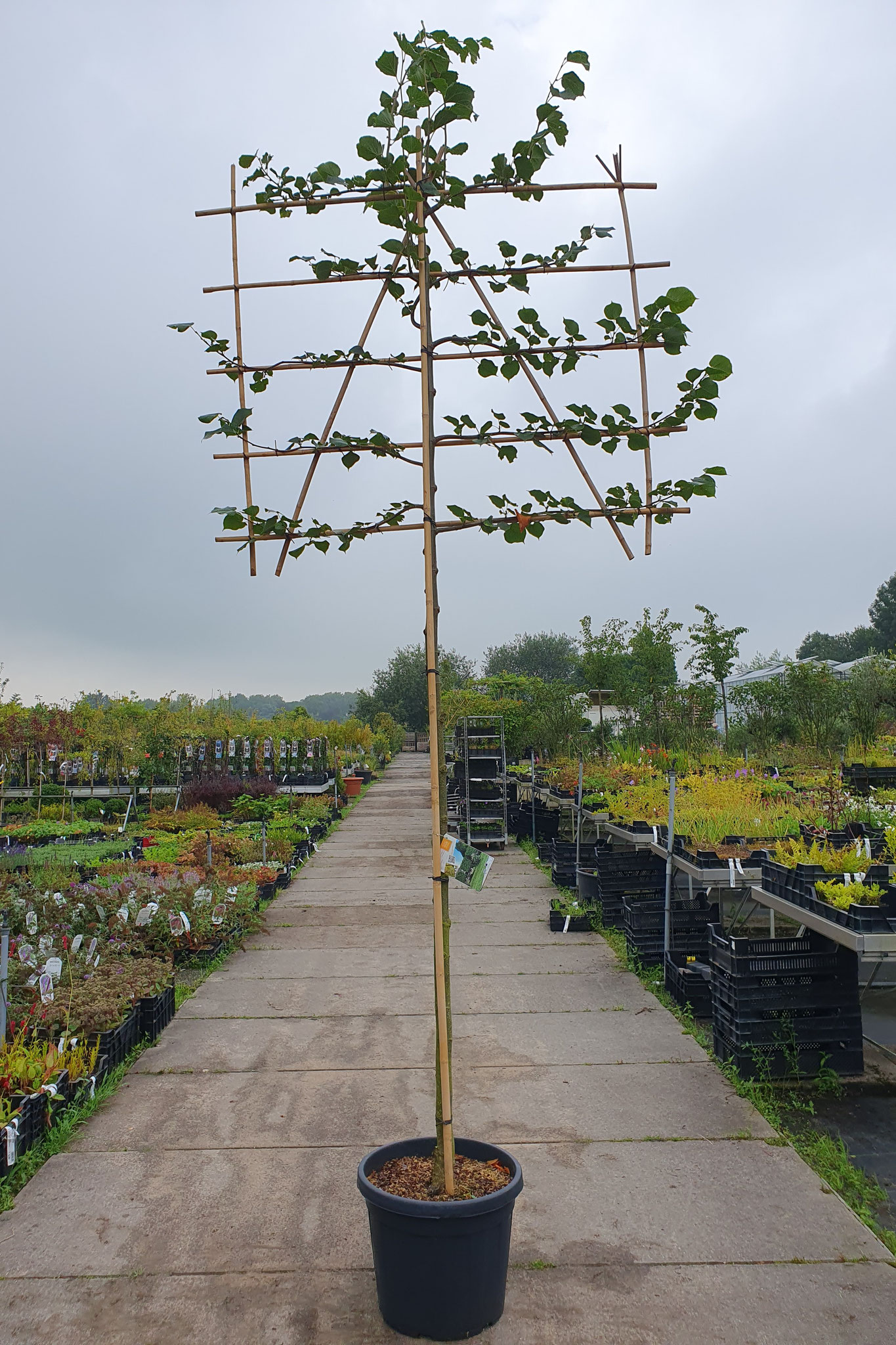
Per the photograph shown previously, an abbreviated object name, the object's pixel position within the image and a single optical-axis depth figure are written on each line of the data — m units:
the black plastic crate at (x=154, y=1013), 4.91
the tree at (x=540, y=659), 49.91
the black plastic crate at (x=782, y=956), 4.29
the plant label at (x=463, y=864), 2.62
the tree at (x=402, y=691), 45.56
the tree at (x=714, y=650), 16.39
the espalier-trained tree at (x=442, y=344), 2.49
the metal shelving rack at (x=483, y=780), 12.17
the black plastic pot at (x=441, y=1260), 2.31
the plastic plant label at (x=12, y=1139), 3.38
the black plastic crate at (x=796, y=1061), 4.29
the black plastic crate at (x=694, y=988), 5.35
